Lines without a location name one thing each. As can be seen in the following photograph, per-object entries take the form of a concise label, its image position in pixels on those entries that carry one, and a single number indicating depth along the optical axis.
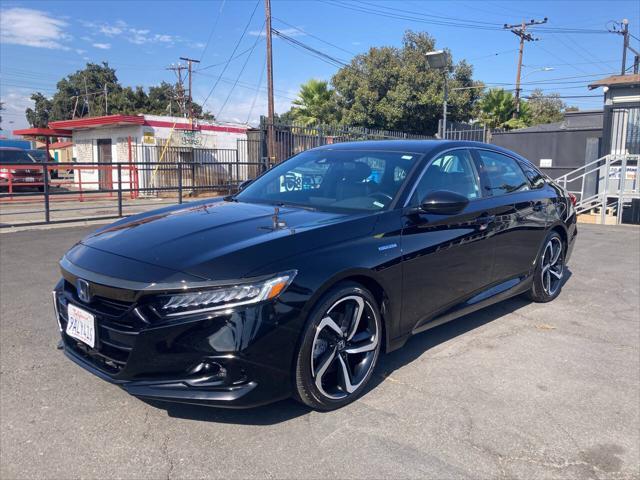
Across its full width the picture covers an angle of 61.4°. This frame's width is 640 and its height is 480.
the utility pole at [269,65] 20.92
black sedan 2.71
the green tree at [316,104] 31.95
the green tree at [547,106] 52.97
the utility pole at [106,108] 53.38
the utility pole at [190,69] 46.33
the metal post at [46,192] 10.97
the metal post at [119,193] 12.35
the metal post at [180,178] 13.45
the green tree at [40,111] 71.34
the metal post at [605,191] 12.81
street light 13.22
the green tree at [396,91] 31.64
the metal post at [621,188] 12.62
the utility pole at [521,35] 39.06
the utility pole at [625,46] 36.71
